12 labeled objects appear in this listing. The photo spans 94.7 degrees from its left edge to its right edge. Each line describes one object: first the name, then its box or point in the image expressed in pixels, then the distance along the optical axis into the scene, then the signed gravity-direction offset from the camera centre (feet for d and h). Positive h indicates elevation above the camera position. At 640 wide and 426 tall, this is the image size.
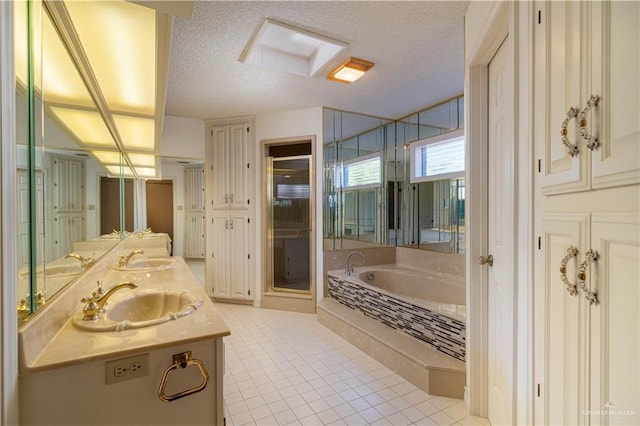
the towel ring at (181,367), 3.34 -1.89
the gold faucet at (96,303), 4.01 -1.29
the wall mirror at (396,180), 11.22 +1.38
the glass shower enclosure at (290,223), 13.26 -0.52
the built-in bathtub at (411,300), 7.14 -2.84
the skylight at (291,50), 7.36 +4.55
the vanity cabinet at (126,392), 2.98 -2.00
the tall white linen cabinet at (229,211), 13.44 +0.04
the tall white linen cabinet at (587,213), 2.15 -0.01
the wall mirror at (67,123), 3.07 +1.27
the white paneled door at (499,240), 4.87 -0.52
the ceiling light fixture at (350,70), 8.24 +4.12
